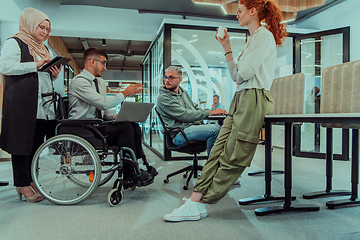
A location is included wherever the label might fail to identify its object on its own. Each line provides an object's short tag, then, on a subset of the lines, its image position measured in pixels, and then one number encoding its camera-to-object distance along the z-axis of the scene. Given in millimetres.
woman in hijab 1974
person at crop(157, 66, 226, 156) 2475
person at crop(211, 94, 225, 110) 4402
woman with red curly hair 1589
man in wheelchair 2096
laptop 2072
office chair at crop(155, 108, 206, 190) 2482
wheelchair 1910
